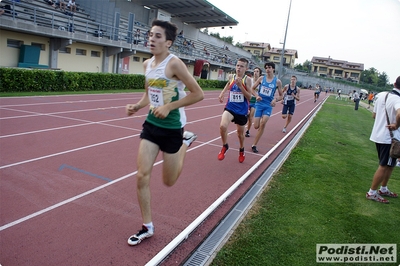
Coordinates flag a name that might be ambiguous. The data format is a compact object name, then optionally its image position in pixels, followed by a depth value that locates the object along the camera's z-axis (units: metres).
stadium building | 18.72
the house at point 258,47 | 112.88
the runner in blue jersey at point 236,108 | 6.75
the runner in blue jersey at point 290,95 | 11.74
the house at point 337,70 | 114.62
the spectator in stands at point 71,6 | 24.22
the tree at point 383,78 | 103.39
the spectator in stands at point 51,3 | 22.26
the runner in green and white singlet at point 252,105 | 9.63
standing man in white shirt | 5.02
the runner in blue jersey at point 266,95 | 8.39
